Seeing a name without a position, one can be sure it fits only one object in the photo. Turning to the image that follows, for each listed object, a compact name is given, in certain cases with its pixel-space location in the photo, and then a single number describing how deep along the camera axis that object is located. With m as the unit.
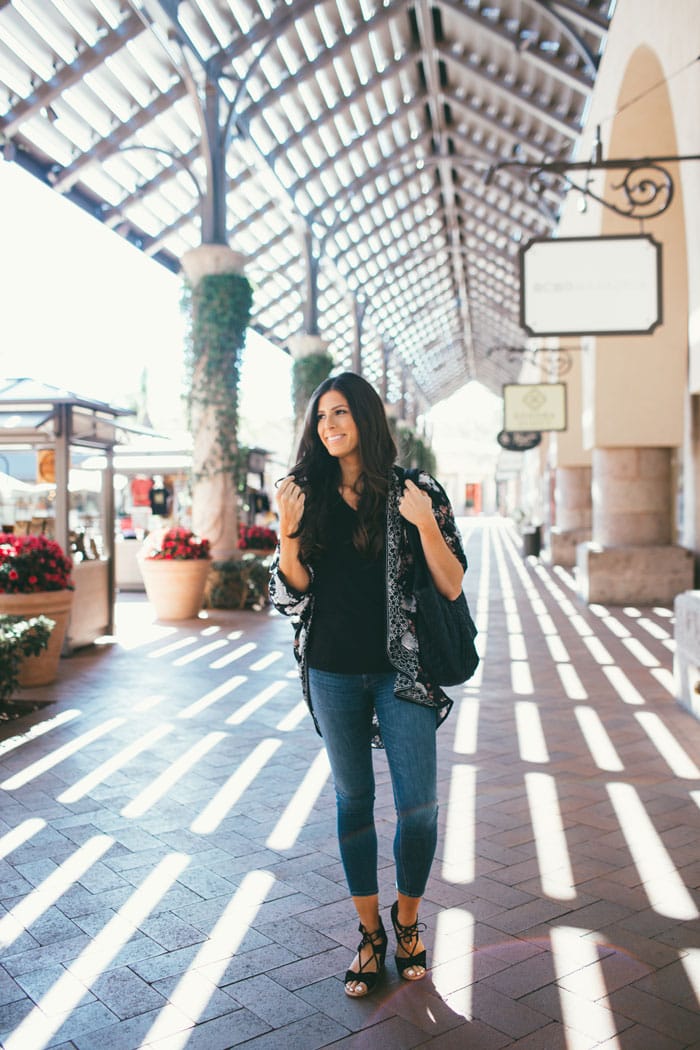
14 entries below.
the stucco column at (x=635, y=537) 10.82
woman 2.29
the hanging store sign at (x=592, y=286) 6.54
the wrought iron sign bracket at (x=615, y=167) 5.90
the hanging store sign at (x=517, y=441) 20.02
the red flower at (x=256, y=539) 12.31
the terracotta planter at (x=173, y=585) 9.87
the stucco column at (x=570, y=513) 16.91
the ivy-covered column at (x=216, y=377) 10.84
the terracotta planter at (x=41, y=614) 6.40
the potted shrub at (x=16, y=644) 5.46
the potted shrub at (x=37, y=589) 6.46
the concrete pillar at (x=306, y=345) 16.53
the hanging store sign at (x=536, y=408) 14.54
